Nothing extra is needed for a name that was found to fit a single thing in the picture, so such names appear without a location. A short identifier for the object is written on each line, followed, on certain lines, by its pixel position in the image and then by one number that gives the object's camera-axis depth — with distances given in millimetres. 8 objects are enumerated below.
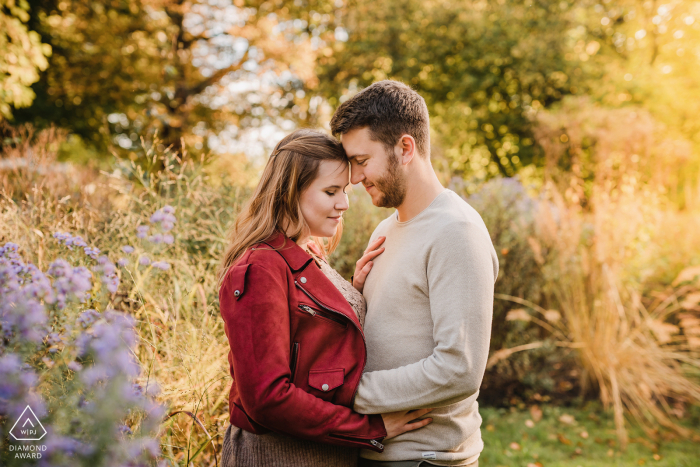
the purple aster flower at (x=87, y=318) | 1485
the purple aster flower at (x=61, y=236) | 2207
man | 1523
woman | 1407
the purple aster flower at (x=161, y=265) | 2340
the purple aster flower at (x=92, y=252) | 2054
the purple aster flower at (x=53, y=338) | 1488
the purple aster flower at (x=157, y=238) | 2465
